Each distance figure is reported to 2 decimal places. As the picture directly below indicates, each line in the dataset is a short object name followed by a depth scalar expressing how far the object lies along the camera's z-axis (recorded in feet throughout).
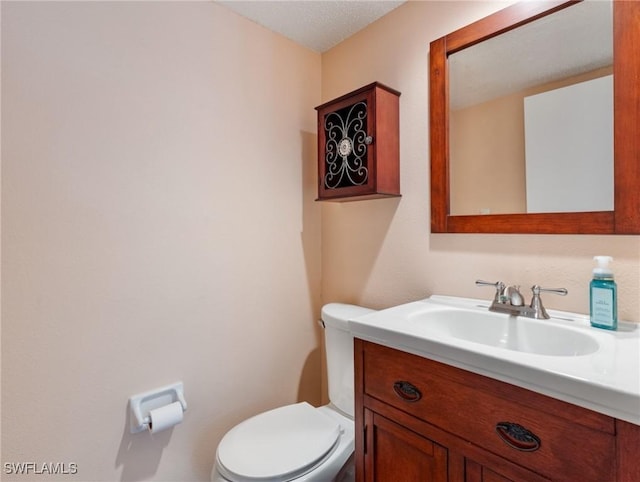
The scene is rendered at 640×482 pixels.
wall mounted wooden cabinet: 4.49
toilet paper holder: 3.90
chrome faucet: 3.31
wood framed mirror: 2.93
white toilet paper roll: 3.83
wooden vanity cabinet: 1.98
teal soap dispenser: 2.88
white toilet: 3.49
